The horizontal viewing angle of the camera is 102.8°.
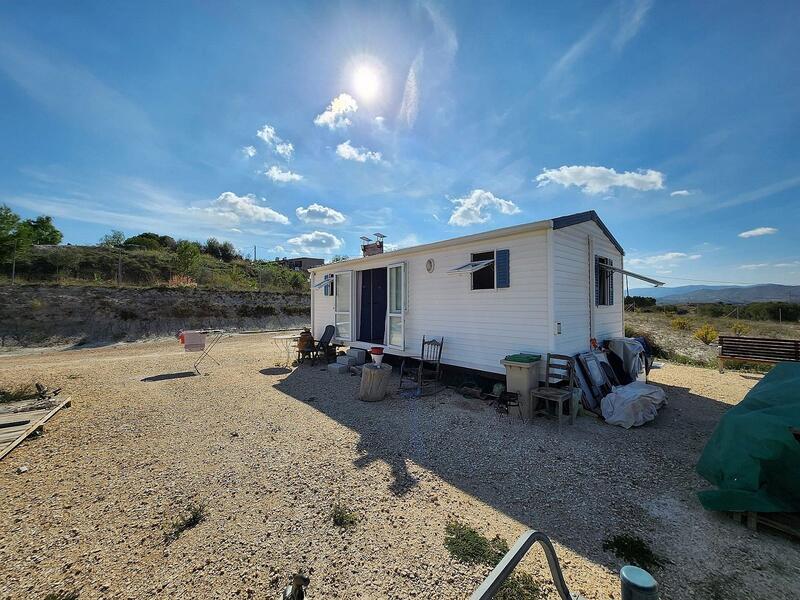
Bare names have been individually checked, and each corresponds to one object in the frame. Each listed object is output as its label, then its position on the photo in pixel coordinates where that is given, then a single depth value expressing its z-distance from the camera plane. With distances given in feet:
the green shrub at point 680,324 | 46.72
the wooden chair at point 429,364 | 20.44
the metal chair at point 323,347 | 29.48
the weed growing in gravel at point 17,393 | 17.43
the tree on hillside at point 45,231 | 86.02
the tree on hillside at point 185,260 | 67.15
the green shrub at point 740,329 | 40.12
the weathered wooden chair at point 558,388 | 14.51
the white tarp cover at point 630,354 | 20.35
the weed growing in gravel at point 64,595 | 6.08
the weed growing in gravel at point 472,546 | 7.07
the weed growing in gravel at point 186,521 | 7.88
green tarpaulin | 7.73
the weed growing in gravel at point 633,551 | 6.95
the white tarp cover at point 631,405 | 14.58
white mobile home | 16.94
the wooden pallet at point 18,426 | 12.21
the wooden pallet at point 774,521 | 7.58
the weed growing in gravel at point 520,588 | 6.12
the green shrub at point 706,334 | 37.32
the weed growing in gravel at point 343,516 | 8.25
